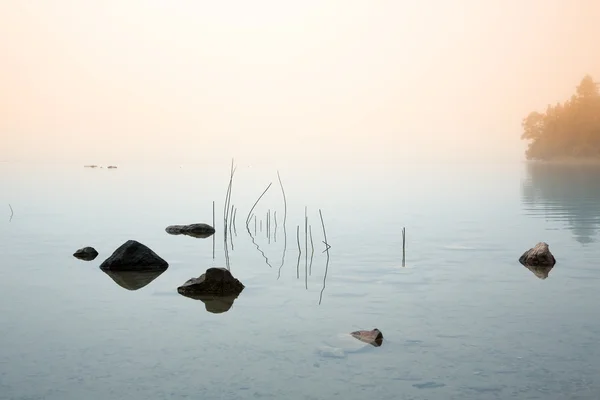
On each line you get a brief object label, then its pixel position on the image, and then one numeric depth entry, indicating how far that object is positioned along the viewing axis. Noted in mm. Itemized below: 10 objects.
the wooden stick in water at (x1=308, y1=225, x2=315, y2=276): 18219
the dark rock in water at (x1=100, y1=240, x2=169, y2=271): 18219
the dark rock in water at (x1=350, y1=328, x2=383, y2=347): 11078
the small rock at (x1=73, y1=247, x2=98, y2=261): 20828
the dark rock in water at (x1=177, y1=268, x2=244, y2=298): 15016
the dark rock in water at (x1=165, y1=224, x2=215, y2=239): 26186
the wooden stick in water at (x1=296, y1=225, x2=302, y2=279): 17650
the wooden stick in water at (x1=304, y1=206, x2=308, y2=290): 17203
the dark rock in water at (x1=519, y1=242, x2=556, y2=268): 18875
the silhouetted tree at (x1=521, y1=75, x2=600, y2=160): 115562
